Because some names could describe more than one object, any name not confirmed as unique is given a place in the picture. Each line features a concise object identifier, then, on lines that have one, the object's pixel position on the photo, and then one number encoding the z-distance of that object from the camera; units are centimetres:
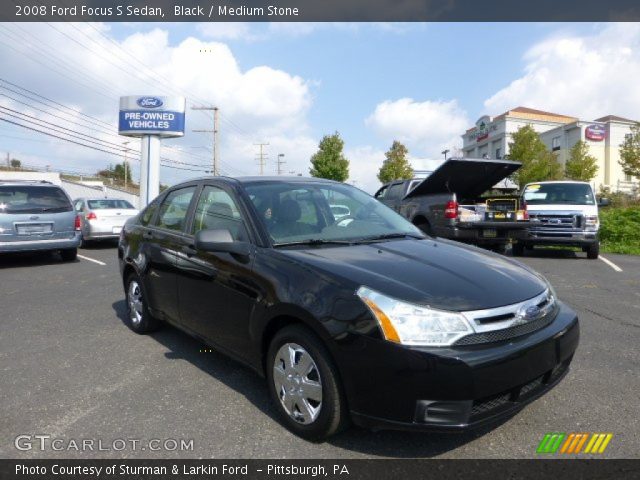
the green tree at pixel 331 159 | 4012
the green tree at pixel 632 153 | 2702
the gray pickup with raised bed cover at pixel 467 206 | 955
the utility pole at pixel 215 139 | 3997
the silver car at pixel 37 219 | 917
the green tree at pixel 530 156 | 3453
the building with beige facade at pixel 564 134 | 5225
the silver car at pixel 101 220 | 1283
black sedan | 233
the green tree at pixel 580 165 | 3662
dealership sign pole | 2766
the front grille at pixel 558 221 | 1078
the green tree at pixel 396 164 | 3969
